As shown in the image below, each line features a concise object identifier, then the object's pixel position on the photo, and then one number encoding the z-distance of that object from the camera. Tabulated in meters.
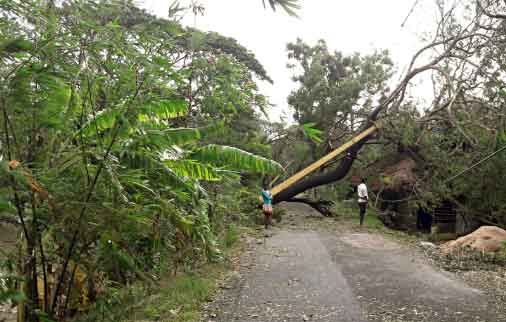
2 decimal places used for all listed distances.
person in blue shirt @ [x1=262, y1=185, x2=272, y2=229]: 13.40
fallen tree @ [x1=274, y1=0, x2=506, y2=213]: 11.00
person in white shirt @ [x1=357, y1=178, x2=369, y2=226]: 13.99
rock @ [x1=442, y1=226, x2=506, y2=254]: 9.25
